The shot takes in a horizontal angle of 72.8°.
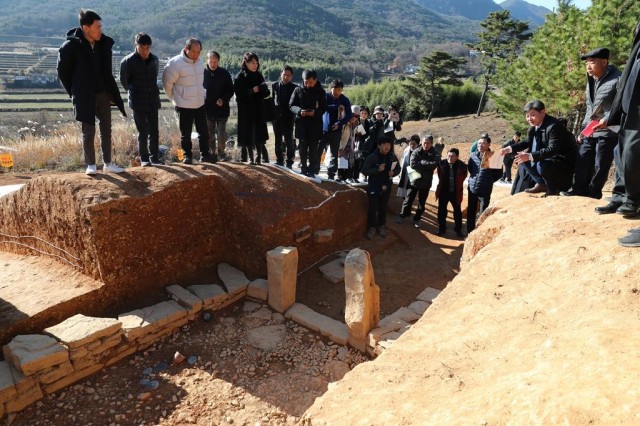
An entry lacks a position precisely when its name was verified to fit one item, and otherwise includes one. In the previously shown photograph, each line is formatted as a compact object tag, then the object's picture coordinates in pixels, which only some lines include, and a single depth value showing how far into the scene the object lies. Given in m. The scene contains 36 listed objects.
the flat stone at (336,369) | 5.05
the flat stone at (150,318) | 5.26
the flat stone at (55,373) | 4.56
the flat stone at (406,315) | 5.64
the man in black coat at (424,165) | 8.05
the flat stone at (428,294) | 6.26
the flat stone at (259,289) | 6.16
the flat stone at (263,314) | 5.92
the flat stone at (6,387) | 4.29
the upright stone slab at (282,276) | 5.77
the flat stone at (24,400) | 4.36
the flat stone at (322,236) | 7.27
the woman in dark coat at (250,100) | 7.12
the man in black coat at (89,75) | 5.47
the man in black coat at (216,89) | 7.01
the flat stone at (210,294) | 5.96
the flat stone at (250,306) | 6.09
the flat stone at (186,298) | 5.81
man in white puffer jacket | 6.53
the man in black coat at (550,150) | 5.18
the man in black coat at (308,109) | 7.12
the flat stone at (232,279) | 6.24
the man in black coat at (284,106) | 7.41
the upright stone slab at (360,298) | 4.97
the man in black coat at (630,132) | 3.51
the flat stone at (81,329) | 4.76
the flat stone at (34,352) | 4.44
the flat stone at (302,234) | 6.94
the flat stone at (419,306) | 5.90
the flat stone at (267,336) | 5.45
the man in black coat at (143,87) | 6.09
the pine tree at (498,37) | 29.69
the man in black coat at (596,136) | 4.81
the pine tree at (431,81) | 28.86
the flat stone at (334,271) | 6.92
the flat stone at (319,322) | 5.46
